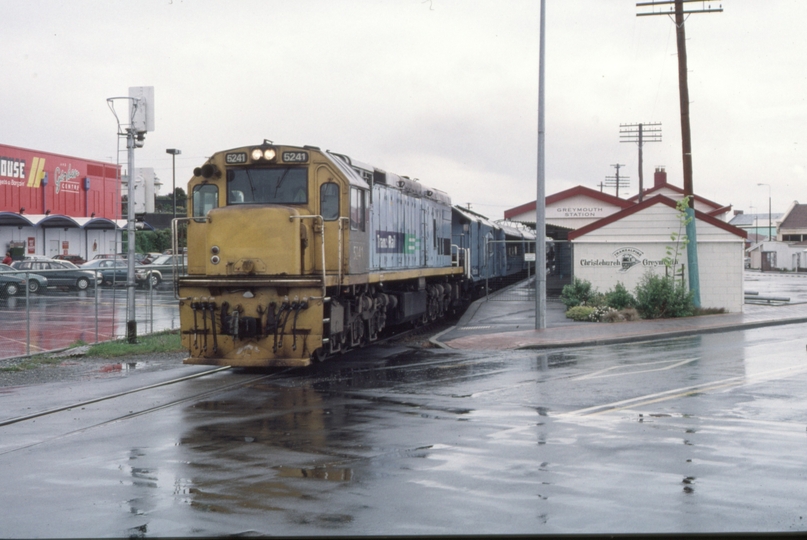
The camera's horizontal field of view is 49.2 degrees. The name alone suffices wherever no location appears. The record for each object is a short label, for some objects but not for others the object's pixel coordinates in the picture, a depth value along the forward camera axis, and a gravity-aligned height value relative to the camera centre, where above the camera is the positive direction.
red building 55.97 +6.90
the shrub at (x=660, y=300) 27.91 -0.71
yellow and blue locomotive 14.41 +0.45
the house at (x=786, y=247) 87.44 +3.03
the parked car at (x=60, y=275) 40.62 +0.43
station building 29.30 +0.95
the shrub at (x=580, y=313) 26.83 -1.05
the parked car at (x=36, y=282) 37.62 +0.11
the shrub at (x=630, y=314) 27.23 -1.12
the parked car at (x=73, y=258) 54.88 +1.65
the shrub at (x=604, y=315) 26.67 -1.12
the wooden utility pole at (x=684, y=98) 29.55 +6.14
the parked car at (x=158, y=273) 44.19 +0.53
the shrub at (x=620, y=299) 28.24 -0.67
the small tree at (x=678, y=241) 28.73 +1.21
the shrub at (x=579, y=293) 29.09 -0.49
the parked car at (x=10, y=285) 35.74 -0.01
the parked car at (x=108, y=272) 43.16 +0.65
